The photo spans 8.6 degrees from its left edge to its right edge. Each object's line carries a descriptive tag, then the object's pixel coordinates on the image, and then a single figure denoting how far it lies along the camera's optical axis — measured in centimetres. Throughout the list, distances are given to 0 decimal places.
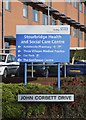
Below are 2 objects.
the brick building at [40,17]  4671
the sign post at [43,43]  1364
